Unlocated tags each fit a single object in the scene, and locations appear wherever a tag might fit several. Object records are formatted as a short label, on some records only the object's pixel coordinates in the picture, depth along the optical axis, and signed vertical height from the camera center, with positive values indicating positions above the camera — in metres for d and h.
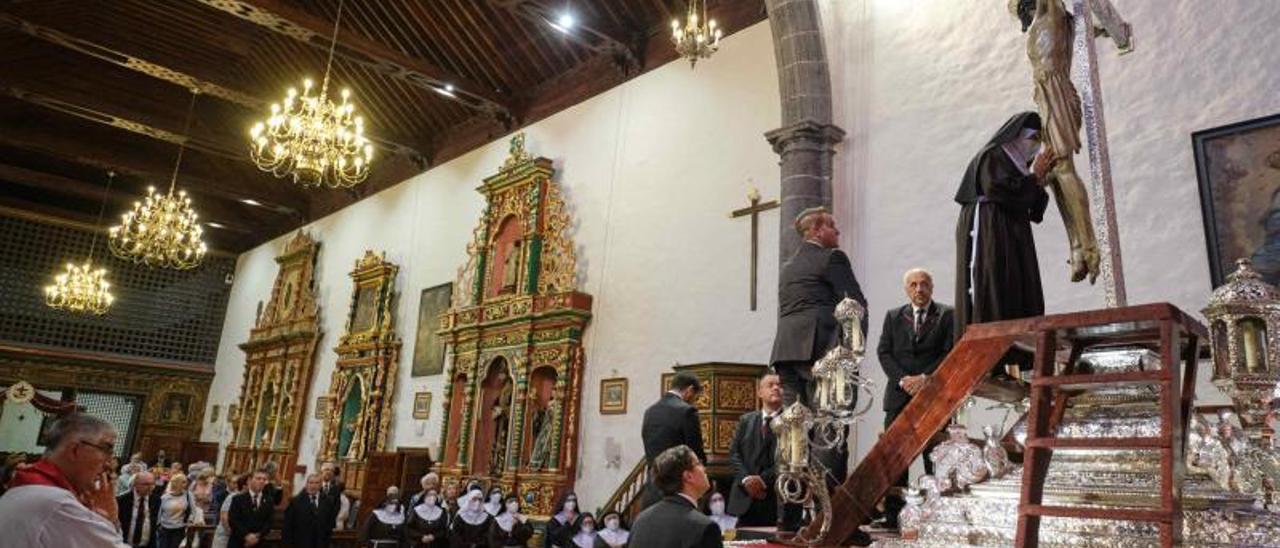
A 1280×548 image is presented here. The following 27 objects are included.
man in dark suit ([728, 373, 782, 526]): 5.05 +0.23
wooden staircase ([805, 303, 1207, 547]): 2.16 +0.33
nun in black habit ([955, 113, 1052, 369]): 3.19 +1.04
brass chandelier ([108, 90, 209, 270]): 12.68 +3.20
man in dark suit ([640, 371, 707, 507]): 4.94 +0.33
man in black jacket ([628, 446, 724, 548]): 2.69 -0.10
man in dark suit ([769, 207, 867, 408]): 4.50 +1.02
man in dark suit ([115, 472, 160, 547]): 9.09 -0.77
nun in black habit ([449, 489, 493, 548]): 9.15 -0.60
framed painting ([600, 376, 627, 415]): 10.17 +0.95
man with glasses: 2.70 -0.18
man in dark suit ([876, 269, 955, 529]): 4.47 +0.82
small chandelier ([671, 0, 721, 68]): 7.75 +3.95
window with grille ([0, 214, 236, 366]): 19.48 +3.33
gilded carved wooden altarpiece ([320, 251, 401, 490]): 14.05 +1.40
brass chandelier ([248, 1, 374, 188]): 8.98 +3.33
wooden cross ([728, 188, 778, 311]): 8.81 +2.81
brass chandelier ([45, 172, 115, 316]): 15.66 +2.67
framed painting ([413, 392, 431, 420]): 13.23 +0.90
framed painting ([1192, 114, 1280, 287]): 5.65 +2.15
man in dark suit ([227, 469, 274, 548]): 8.99 -0.67
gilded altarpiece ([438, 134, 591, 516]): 10.80 +1.67
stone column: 7.96 +3.47
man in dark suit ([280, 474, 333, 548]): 9.29 -0.69
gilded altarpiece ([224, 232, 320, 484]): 16.75 +1.72
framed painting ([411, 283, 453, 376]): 13.50 +2.10
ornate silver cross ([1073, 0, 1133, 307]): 3.21 +1.44
